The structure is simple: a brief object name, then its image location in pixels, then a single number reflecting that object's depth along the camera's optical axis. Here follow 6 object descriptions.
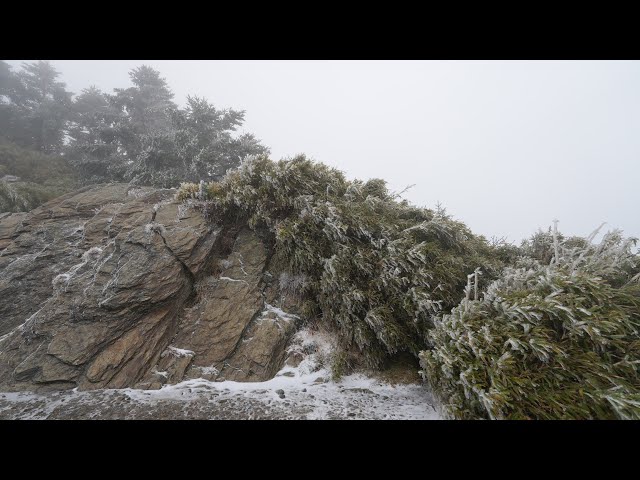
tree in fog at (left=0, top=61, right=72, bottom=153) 20.23
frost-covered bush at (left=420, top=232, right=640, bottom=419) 3.05
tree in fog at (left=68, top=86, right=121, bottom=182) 13.28
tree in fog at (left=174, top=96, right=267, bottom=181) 11.78
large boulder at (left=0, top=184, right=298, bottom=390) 4.88
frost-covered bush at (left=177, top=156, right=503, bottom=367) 5.21
